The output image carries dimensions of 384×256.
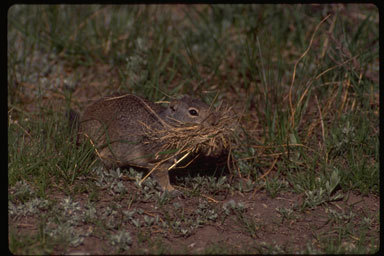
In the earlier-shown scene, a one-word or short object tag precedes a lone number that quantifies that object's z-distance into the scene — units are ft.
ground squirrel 30.68
